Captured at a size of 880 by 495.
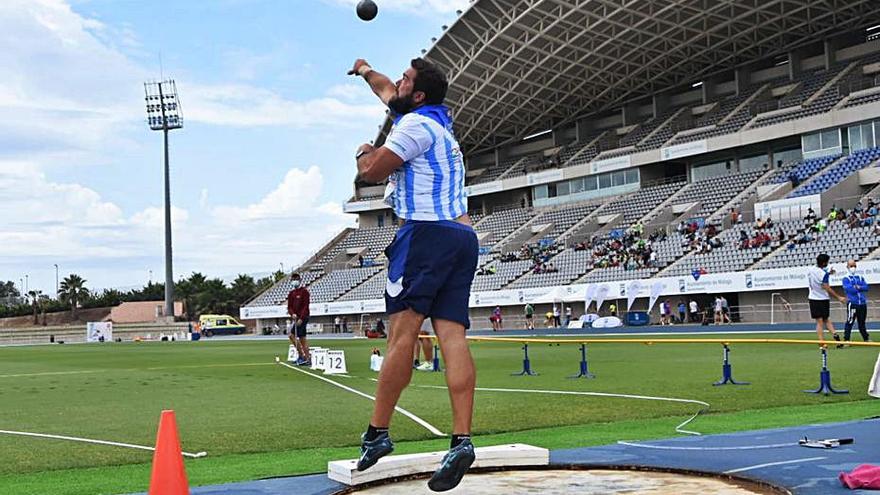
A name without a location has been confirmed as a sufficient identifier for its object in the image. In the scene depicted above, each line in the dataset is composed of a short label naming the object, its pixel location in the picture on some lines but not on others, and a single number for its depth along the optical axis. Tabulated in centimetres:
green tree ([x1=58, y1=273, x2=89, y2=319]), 11112
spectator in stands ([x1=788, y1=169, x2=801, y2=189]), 4762
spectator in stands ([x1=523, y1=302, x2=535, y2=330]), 4947
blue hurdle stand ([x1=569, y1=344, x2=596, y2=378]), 1529
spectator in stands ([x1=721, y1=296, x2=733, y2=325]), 4174
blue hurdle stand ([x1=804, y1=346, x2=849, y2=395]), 1085
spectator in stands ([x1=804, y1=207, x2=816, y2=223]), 4244
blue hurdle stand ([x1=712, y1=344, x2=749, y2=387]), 1273
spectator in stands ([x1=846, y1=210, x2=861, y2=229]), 3972
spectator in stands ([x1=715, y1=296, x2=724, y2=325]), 4159
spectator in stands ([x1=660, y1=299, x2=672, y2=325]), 4378
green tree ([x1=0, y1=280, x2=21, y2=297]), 16962
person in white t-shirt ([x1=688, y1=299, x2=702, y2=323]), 4269
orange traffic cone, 436
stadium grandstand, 4419
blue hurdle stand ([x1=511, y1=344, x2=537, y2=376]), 1634
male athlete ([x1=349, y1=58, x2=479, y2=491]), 486
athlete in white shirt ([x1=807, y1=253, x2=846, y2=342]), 1877
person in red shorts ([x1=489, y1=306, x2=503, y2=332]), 5138
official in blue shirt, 2042
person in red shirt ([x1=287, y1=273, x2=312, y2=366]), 1903
